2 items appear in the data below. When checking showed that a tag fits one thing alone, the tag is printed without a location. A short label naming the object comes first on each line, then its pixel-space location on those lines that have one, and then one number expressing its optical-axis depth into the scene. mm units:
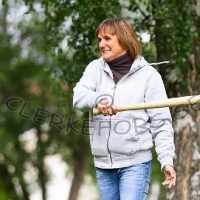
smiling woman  7656
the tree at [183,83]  12145
